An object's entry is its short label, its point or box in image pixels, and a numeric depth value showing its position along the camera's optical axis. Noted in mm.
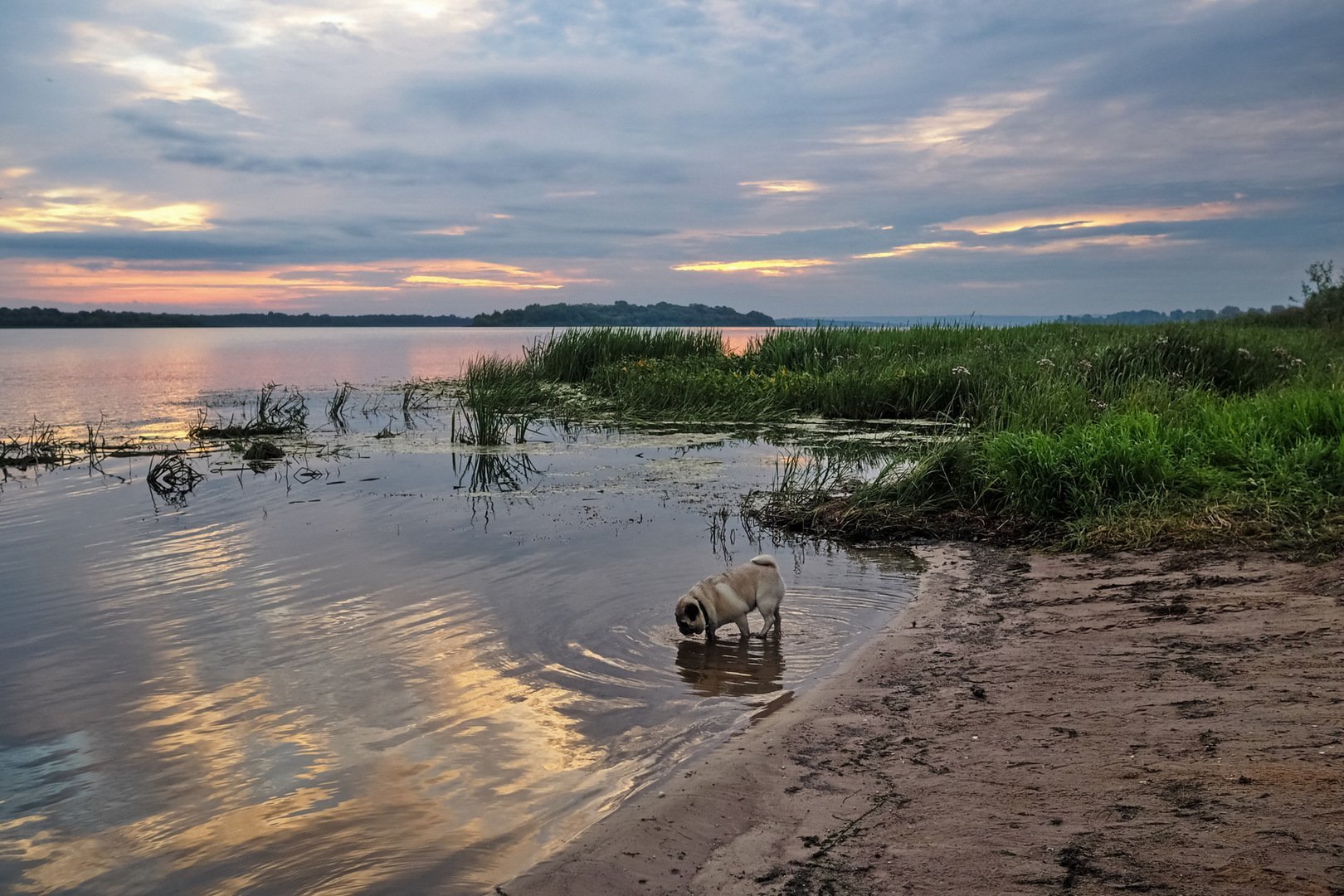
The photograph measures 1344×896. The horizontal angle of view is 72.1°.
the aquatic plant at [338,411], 20266
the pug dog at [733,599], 6062
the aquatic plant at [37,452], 14586
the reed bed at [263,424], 17047
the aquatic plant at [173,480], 12141
